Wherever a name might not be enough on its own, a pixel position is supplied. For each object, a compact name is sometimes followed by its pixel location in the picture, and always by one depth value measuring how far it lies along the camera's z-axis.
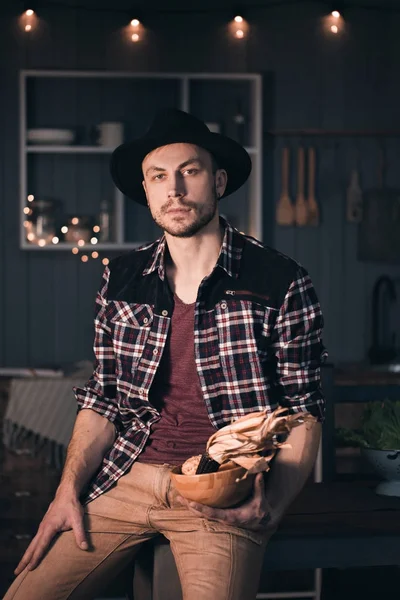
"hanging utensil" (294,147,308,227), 5.18
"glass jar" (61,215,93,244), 5.07
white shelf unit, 4.97
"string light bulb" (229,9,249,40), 5.16
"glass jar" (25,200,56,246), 5.03
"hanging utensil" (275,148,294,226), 5.19
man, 1.95
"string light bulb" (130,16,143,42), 5.10
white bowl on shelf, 4.95
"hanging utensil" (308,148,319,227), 5.20
